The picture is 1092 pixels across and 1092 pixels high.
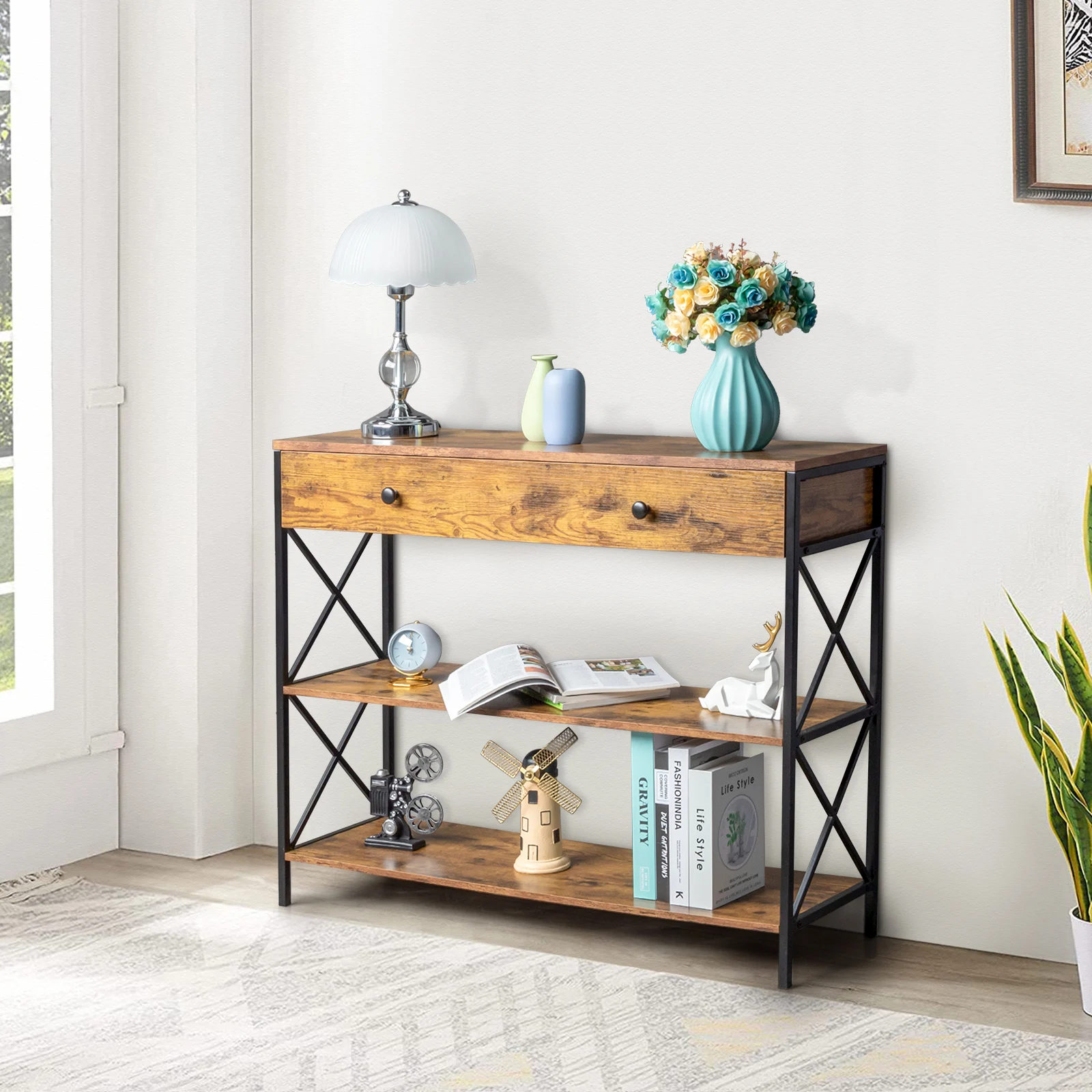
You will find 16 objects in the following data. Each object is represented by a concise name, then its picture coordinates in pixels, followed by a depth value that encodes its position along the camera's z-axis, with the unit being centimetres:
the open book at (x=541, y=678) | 511
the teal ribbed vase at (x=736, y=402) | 480
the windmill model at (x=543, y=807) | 534
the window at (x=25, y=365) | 576
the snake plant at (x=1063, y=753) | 448
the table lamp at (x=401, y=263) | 527
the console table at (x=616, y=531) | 471
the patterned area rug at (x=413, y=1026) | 420
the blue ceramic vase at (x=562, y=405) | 514
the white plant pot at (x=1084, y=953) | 457
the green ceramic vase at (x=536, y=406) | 530
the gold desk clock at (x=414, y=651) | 547
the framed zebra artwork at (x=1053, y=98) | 470
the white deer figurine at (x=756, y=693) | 497
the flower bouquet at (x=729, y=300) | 472
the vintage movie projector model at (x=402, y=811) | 563
